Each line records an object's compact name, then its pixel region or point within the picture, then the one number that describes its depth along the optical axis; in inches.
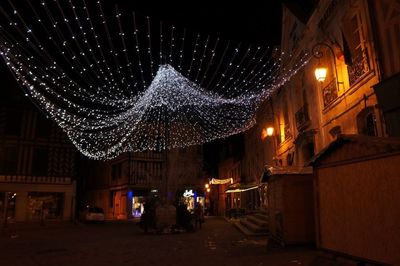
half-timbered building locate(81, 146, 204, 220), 1397.8
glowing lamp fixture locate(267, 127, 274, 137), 768.9
